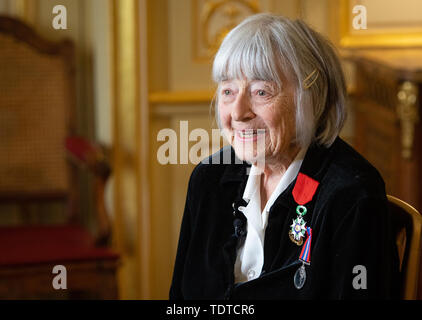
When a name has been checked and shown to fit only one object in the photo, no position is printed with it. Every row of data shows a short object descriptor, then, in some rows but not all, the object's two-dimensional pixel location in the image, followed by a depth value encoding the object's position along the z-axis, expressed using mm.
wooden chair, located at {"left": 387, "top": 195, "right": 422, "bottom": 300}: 2801
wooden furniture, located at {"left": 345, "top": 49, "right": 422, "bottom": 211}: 3853
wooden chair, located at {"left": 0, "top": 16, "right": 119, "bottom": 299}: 4556
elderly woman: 2730
